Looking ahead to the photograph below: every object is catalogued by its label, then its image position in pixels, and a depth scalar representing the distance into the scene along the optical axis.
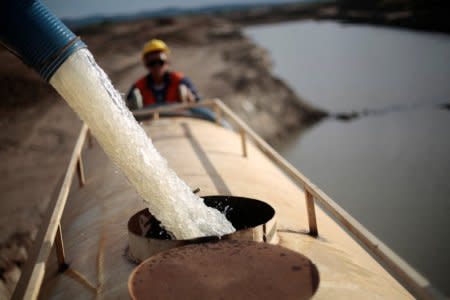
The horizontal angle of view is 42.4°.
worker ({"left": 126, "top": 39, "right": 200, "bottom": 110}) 9.33
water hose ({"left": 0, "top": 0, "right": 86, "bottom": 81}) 3.69
